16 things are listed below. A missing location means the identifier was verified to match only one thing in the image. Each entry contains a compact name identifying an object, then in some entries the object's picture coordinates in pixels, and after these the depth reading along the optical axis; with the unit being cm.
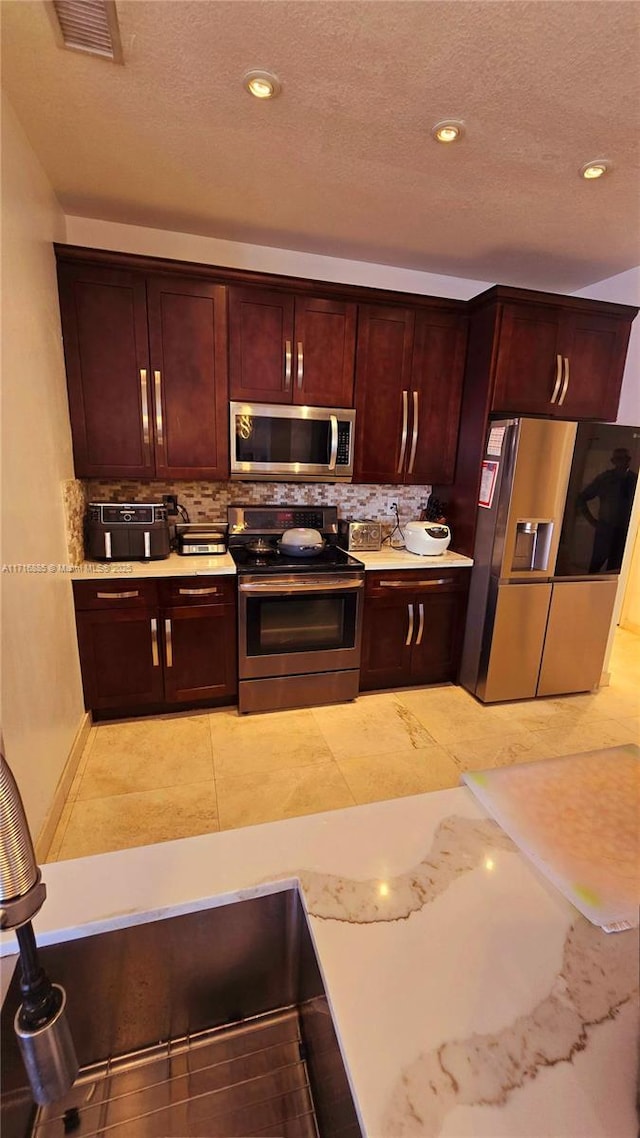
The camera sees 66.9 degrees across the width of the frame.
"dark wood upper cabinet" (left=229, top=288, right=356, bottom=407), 260
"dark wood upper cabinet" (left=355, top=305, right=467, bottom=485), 282
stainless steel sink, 76
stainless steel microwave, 271
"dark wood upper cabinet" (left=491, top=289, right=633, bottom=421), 274
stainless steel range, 263
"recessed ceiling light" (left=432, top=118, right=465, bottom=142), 170
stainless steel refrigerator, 265
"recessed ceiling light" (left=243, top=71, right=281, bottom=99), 152
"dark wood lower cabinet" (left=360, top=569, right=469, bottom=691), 288
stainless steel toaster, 303
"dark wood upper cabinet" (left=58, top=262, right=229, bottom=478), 238
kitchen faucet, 56
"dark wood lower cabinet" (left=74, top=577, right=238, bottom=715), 246
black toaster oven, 248
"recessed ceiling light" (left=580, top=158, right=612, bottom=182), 188
